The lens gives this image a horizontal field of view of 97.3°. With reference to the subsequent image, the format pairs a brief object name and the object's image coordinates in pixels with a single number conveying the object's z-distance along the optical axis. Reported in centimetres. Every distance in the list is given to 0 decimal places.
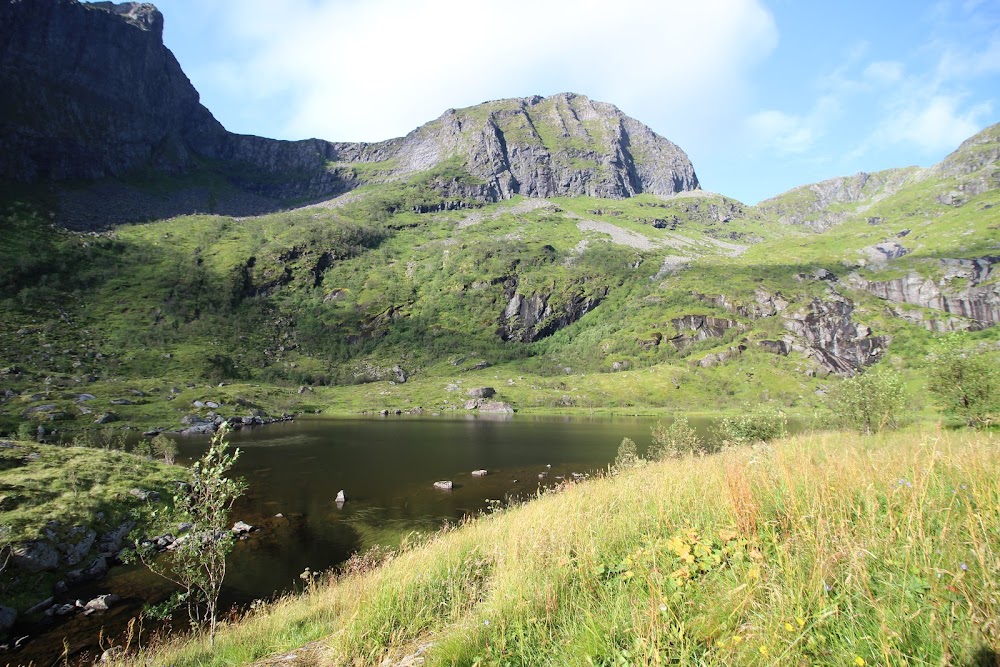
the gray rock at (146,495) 2886
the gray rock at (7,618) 1688
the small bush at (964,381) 2666
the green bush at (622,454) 4326
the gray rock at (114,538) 2396
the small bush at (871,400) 3194
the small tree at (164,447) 4481
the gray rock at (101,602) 1877
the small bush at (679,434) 4306
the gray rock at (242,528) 2945
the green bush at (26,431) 5182
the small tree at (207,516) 1232
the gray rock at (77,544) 2175
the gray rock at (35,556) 1942
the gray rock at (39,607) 1795
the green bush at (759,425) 3978
